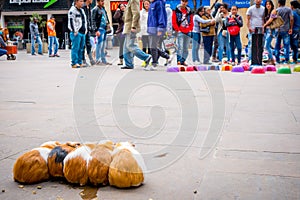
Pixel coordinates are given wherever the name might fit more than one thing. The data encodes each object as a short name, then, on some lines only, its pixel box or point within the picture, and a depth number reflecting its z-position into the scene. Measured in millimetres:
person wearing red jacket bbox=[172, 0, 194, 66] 11555
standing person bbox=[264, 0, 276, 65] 12117
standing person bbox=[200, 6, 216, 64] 12023
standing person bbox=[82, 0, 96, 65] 12259
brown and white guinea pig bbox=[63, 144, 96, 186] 2523
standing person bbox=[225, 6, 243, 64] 11778
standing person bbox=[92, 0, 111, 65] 12273
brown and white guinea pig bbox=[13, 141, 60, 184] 2578
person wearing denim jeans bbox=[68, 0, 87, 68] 11141
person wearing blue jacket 10516
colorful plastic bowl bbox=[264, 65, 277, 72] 10344
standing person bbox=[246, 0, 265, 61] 11695
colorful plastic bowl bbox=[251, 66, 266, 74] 9841
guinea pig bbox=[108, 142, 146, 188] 2463
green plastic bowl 9625
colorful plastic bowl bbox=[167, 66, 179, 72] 9953
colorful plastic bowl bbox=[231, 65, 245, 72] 10156
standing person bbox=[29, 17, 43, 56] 19500
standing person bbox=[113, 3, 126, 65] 12155
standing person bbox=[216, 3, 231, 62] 12349
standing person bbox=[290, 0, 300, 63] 12469
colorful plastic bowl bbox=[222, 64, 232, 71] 10555
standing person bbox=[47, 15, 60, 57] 18406
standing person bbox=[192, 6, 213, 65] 12045
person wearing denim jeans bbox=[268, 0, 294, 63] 12219
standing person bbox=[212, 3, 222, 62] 13953
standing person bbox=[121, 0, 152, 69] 10353
